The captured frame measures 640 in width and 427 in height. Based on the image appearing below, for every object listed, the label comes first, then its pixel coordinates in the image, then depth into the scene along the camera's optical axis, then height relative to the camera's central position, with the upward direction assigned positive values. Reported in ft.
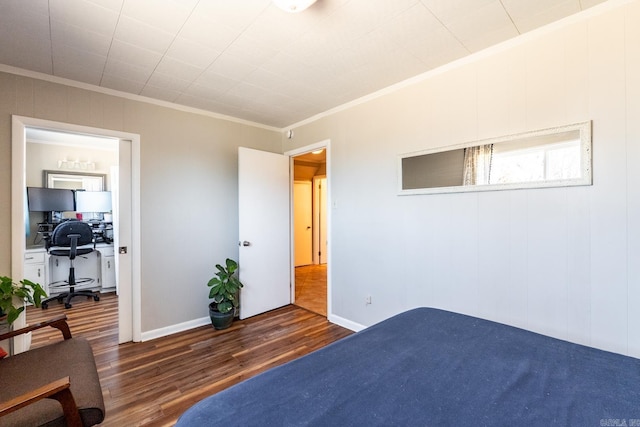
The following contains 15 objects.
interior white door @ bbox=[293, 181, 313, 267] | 21.42 -0.92
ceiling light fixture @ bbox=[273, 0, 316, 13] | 4.70 +3.49
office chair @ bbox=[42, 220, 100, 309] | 12.80 -1.52
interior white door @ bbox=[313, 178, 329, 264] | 22.36 -0.64
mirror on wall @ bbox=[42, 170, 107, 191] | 14.48 +1.75
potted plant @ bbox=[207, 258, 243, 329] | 10.32 -3.10
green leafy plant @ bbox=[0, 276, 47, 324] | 6.64 -2.01
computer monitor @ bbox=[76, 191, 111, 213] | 15.07 +0.63
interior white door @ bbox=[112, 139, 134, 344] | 9.34 -0.99
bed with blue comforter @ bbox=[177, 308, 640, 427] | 2.87 -2.10
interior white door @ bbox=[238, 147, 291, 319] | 11.35 -0.81
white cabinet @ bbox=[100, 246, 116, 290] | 14.93 -2.90
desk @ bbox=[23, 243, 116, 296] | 13.15 -2.75
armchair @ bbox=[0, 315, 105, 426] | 3.77 -2.75
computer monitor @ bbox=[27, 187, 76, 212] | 13.70 +0.69
